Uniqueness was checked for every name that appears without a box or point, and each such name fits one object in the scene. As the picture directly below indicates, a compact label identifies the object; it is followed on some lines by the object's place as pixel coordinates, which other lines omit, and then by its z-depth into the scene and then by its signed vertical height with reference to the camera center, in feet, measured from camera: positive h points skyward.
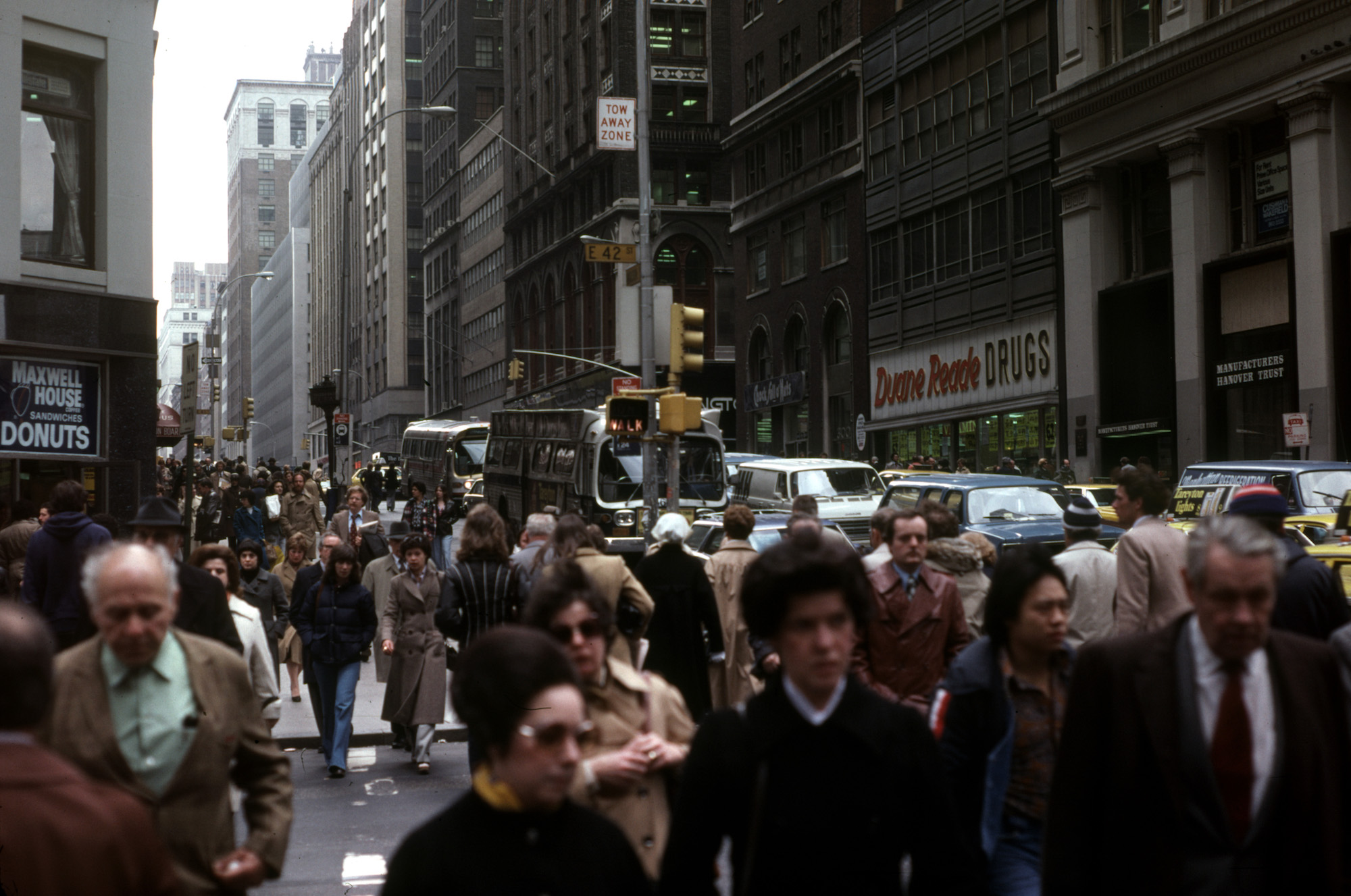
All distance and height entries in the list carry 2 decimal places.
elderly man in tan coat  13.33 -1.94
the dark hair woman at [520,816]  9.83 -2.10
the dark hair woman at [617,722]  14.07 -2.25
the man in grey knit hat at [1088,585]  25.64 -1.61
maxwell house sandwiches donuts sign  58.65 +3.75
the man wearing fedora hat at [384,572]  43.75 -2.14
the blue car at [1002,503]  60.80 -0.54
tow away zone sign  83.92 +20.62
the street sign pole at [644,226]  73.00 +13.16
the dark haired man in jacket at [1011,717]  15.94 -2.40
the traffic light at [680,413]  59.21 +3.19
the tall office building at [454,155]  350.64 +82.05
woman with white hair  31.71 -2.55
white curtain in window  60.90 +12.91
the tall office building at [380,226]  419.33 +79.75
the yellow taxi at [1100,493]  72.23 -0.19
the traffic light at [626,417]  63.46 +3.30
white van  86.79 +0.41
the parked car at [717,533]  54.39 -1.48
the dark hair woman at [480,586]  32.37 -1.89
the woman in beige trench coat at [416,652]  39.22 -3.99
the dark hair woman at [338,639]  38.83 -3.57
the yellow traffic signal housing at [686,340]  59.52 +6.09
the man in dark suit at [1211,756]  11.62 -2.09
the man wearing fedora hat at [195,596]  24.44 -1.53
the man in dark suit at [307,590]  40.24 -2.43
